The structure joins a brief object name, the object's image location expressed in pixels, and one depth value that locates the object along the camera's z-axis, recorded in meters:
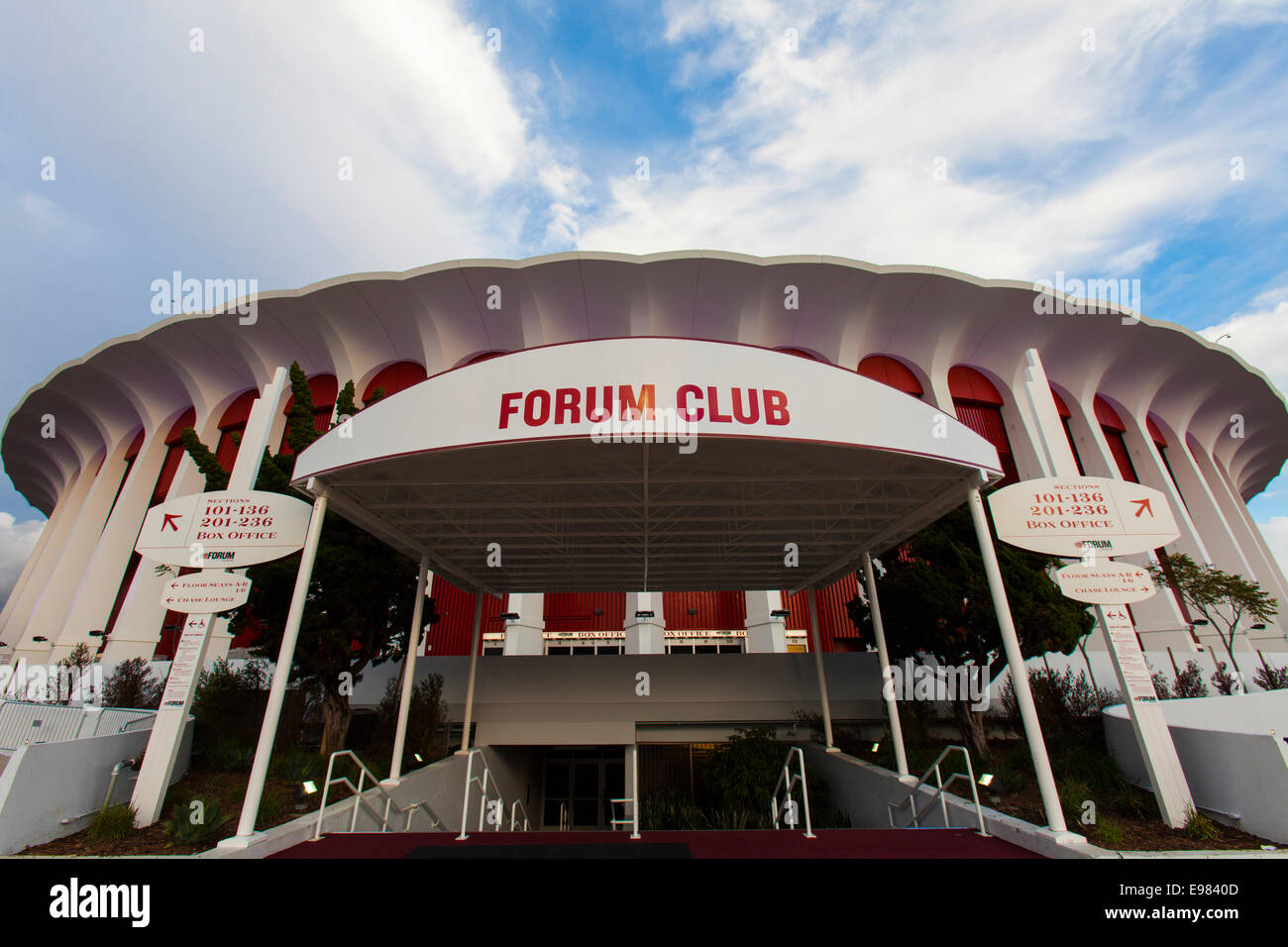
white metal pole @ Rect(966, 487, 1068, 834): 5.14
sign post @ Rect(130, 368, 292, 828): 6.60
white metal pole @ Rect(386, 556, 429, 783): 7.95
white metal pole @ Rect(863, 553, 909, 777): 8.20
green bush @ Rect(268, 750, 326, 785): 7.56
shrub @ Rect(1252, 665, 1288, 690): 11.70
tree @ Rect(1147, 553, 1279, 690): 13.91
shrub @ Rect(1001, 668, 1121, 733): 9.97
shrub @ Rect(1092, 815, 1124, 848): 5.43
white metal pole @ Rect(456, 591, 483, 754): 10.54
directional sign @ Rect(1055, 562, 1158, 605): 6.57
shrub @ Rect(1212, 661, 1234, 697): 11.86
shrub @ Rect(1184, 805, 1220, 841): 5.59
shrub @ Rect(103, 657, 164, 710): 12.93
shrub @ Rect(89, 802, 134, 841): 6.12
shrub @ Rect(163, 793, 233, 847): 5.79
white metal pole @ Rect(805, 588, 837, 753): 10.81
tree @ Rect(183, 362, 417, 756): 9.07
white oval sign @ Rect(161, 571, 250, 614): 7.09
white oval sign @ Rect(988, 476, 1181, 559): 6.68
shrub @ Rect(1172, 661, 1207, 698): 11.95
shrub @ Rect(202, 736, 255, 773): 8.20
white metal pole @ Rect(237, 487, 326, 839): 5.24
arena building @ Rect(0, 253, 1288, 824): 12.39
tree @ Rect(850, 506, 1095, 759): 9.31
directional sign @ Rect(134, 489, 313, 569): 7.02
